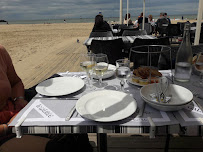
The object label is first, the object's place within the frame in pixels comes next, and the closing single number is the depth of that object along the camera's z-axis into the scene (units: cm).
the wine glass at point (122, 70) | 109
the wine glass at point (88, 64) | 121
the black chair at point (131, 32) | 466
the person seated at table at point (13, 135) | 115
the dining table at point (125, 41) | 344
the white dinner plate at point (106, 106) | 86
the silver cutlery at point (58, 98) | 110
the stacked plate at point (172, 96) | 85
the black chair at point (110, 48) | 305
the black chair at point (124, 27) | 702
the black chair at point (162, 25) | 771
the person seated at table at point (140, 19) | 967
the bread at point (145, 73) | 118
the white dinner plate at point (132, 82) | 121
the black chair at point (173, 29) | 673
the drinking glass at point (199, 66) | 123
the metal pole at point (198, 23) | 209
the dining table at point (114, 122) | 79
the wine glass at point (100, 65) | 116
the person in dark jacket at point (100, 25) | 559
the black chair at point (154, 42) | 220
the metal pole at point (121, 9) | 738
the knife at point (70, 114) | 88
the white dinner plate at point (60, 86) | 118
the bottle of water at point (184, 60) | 127
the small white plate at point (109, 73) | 140
